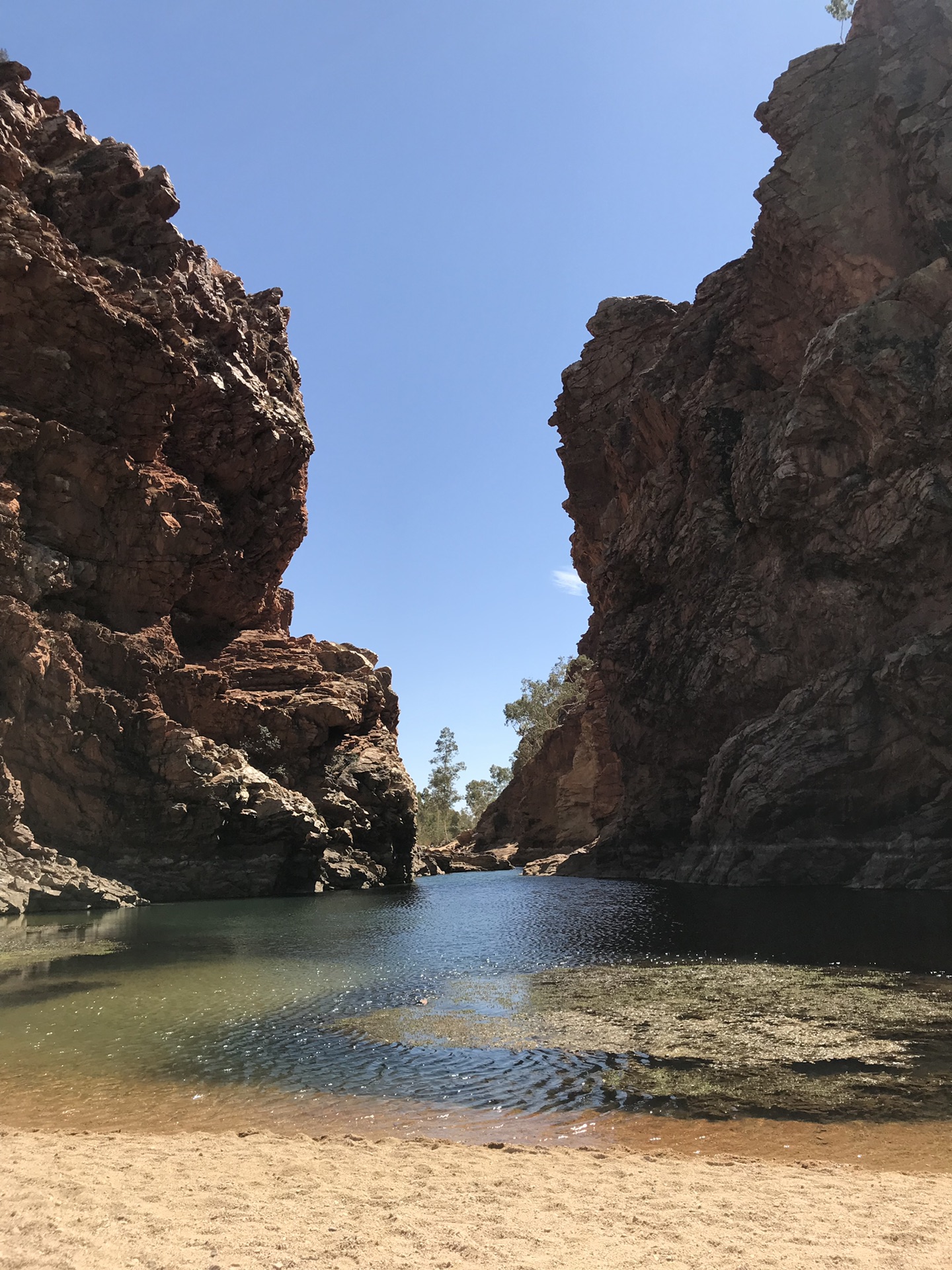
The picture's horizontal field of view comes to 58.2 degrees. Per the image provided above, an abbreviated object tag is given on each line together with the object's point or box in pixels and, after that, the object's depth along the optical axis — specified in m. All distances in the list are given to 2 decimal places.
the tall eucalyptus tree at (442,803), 133.88
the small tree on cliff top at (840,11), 64.88
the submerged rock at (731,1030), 11.90
